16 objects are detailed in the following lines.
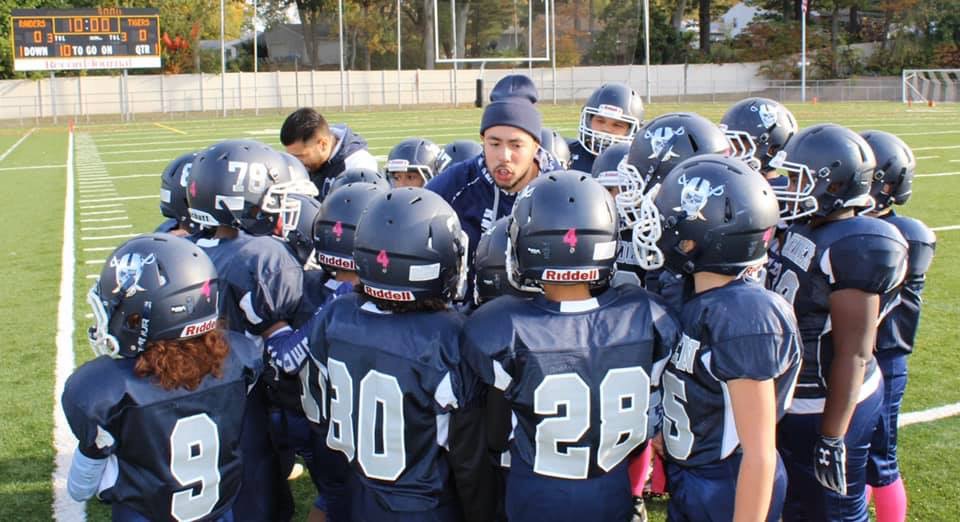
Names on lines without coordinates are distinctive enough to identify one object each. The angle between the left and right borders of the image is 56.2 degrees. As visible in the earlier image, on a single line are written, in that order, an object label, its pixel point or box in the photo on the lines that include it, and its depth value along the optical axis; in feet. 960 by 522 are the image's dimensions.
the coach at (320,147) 20.57
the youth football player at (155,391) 10.16
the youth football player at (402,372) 10.21
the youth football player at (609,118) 19.21
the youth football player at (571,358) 9.64
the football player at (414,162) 19.81
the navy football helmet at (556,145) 18.49
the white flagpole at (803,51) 137.49
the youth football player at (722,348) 9.04
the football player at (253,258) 12.25
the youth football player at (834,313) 11.41
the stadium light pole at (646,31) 139.43
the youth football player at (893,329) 13.26
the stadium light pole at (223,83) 134.51
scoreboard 109.22
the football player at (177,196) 15.37
